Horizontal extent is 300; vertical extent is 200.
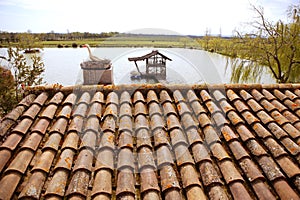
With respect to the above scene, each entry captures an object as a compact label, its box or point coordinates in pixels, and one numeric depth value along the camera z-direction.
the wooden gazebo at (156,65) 18.84
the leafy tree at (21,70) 8.52
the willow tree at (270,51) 12.85
